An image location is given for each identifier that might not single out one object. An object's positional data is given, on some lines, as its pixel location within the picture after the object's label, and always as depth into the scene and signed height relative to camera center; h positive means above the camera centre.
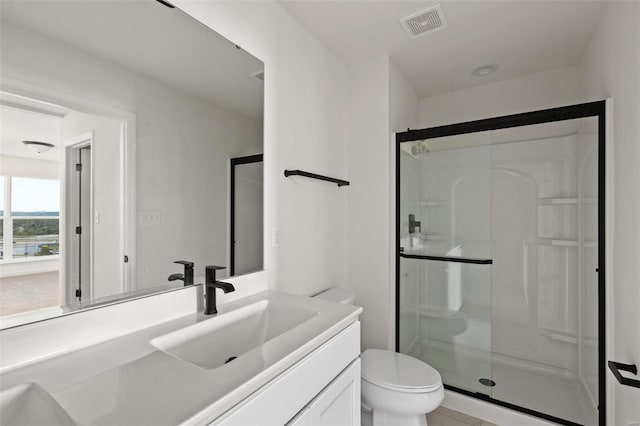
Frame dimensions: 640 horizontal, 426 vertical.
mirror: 0.78 +0.19
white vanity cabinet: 0.69 -0.50
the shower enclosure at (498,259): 2.03 -0.33
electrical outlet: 1.57 -0.12
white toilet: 1.46 -0.88
